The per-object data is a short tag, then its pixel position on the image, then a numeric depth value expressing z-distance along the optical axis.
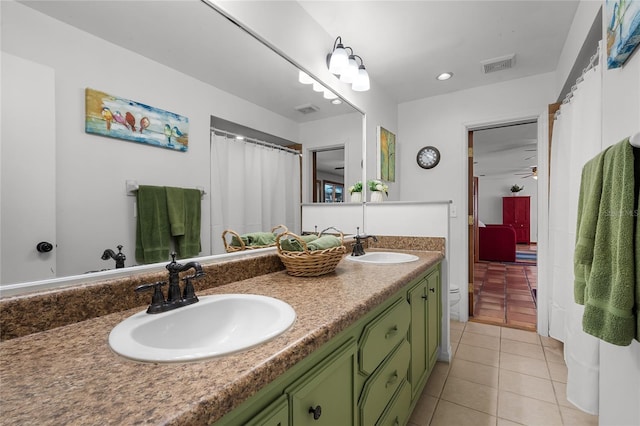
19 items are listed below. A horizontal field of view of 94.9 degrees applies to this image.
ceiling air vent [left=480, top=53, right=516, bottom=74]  2.46
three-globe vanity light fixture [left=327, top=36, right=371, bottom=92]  1.94
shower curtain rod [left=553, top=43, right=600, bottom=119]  1.57
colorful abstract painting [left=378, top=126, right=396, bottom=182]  2.82
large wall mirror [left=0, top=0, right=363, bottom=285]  0.70
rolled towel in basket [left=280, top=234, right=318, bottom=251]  1.33
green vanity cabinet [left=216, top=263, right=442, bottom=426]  0.60
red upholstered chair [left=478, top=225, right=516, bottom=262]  5.95
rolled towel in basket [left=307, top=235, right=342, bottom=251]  1.32
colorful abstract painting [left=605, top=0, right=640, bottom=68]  0.93
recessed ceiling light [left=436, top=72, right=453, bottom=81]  2.73
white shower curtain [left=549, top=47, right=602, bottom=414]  1.50
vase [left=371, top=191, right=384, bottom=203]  2.49
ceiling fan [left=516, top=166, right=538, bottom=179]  7.86
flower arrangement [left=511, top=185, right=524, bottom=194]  9.47
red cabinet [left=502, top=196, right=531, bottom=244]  9.23
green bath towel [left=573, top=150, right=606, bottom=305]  1.05
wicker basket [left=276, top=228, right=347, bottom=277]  1.27
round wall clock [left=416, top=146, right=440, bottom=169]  3.20
